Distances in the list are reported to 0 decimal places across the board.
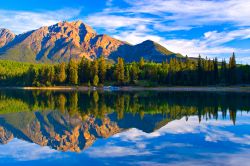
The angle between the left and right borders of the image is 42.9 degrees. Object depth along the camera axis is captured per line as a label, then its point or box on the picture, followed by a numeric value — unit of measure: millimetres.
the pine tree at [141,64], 173675
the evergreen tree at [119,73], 148875
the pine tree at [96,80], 146875
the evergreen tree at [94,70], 151700
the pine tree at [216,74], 143500
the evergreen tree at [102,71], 153375
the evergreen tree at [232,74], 137500
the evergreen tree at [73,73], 150688
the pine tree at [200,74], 143500
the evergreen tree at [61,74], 154000
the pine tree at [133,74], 151688
